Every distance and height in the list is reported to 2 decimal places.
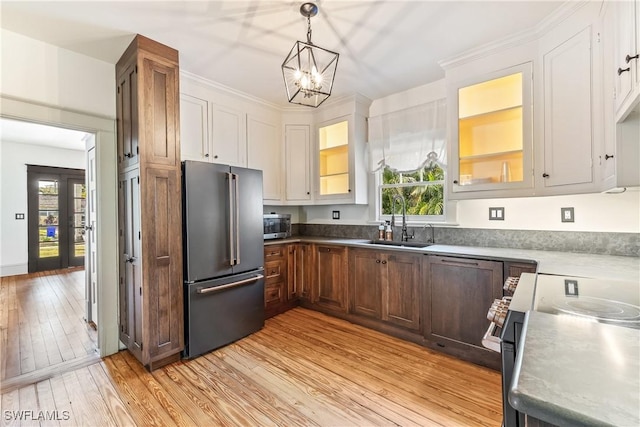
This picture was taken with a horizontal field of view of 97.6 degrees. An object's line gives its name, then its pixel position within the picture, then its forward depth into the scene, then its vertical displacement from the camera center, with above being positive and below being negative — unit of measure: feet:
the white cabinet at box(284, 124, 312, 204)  12.45 +2.15
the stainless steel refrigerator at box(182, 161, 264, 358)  7.91 -1.28
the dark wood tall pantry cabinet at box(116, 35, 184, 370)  7.16 +0.27
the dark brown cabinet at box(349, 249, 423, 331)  8.70 -2.52
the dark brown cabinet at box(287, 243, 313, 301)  11.49 -2.44
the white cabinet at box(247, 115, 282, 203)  11.37 +2.48
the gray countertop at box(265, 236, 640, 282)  4.89 -1.15
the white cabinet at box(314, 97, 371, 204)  11.22 +2.47
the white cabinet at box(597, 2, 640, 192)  4.74 +1.30
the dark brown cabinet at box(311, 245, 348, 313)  10.46 -2.59
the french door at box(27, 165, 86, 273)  18.98 -0.18
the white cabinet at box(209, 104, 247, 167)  10.14 +2.87
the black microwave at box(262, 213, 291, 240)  11.27 -0.58
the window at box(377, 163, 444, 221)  10.26 +0.72
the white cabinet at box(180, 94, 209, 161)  9.30 +2.89
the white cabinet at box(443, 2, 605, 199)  6.00 +2.33
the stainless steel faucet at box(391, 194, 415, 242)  10.23 -0.24
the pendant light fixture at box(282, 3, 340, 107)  5.60 +2.86
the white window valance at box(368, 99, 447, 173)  9.66 +2.68
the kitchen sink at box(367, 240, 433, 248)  9.61 -1.19
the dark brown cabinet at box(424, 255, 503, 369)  7.26 -2.58
